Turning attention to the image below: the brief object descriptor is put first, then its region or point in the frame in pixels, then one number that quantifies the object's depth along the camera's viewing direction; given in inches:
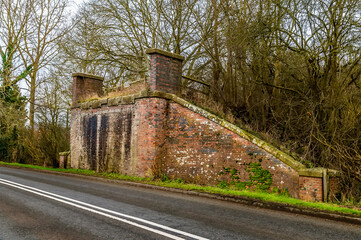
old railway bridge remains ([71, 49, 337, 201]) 341.4
